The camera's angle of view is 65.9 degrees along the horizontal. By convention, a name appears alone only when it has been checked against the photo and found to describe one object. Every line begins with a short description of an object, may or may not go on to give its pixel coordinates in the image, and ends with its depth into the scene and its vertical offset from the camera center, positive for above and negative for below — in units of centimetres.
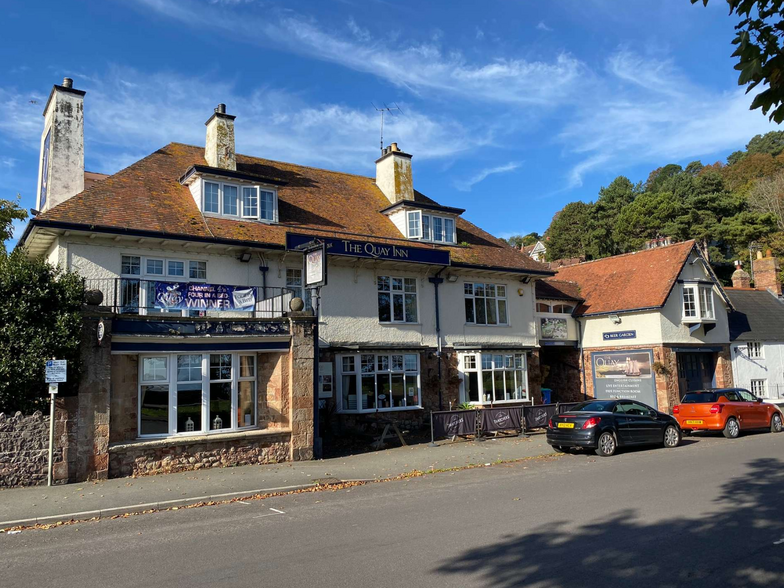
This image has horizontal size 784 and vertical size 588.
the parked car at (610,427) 1608 -151
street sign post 1227 +35
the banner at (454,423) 1859 -143
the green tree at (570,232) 6231 +1464
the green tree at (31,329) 1266 +131
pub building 1469 +242
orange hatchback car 1970 -148
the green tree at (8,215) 2206 +645
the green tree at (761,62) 481 +243
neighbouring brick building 2595 +180
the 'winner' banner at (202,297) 1561 +233
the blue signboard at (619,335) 2665 +160
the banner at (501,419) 1953 -142
